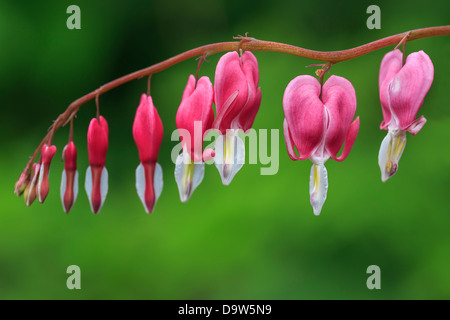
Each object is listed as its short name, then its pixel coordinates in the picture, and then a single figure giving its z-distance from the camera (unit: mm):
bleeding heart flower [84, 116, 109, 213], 337
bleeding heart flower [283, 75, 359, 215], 317
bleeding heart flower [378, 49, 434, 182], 314
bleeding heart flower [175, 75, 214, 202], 325
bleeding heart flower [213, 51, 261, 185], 322
